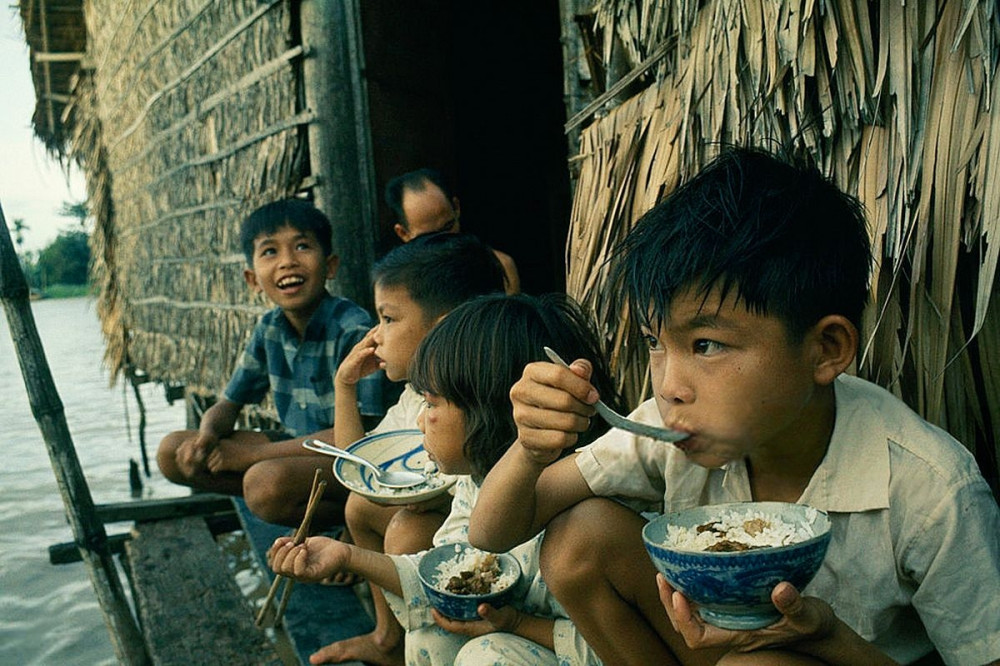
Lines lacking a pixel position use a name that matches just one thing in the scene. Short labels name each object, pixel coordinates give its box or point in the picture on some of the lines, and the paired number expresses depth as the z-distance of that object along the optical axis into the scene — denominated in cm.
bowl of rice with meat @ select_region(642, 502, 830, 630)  98
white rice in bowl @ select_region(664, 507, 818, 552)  110
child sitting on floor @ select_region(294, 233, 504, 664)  227
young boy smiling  299
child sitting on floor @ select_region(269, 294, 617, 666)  167
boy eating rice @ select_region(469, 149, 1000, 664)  111
